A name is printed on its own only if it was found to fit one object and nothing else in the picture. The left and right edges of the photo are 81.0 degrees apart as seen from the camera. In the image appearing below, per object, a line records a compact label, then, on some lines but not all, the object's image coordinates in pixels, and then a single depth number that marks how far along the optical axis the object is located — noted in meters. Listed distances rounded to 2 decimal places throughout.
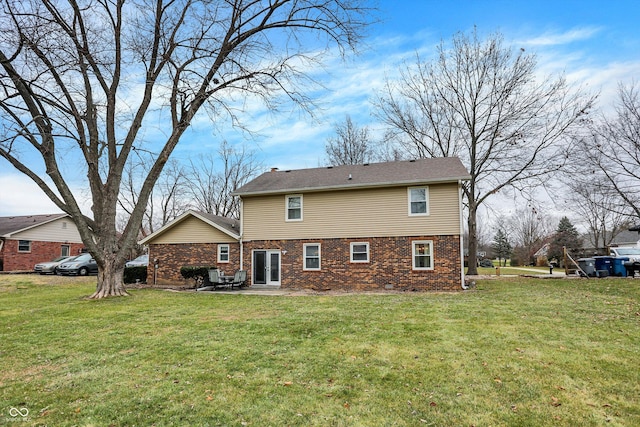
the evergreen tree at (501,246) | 52.91
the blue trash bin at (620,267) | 17.52
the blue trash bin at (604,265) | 17.80
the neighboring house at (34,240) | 28.38
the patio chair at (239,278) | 16.86
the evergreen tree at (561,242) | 38.56
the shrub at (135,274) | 19.48
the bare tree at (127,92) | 12.90
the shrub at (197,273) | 17.03
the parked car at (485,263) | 47.08
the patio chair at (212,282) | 16.00
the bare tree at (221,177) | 36.94
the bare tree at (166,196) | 36.34
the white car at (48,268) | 25.39
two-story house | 15.23
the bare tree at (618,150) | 19.69
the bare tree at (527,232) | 47.41
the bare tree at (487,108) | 21.17
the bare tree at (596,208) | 21.09
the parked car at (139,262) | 25.69
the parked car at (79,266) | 24.25
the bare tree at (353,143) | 33.26
